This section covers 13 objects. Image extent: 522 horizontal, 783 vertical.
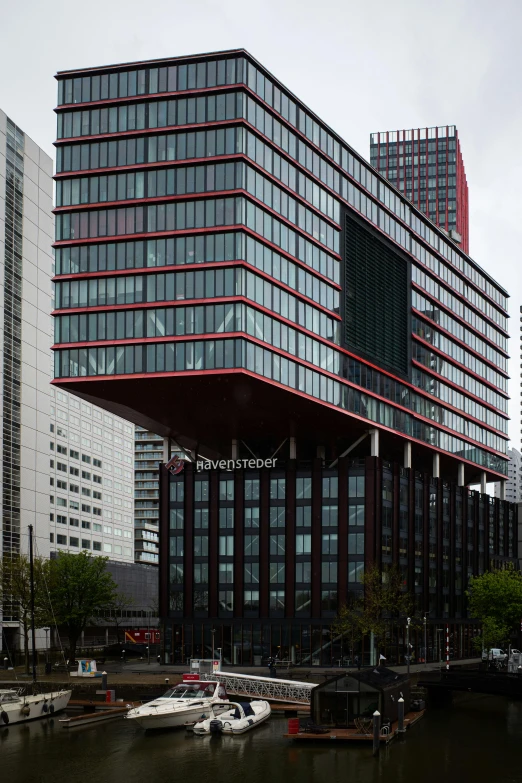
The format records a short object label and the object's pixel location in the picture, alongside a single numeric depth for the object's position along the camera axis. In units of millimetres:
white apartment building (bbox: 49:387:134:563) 179875
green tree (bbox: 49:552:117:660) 123000
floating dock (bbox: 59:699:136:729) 76444
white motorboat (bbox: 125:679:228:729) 71688
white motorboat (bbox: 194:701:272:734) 71750
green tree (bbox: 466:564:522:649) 125156
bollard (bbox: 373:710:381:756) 63619
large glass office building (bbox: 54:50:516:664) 108500
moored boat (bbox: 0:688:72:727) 77506
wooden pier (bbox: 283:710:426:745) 66375
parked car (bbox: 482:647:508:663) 134025
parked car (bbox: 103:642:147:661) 149625
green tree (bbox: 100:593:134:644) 184375
